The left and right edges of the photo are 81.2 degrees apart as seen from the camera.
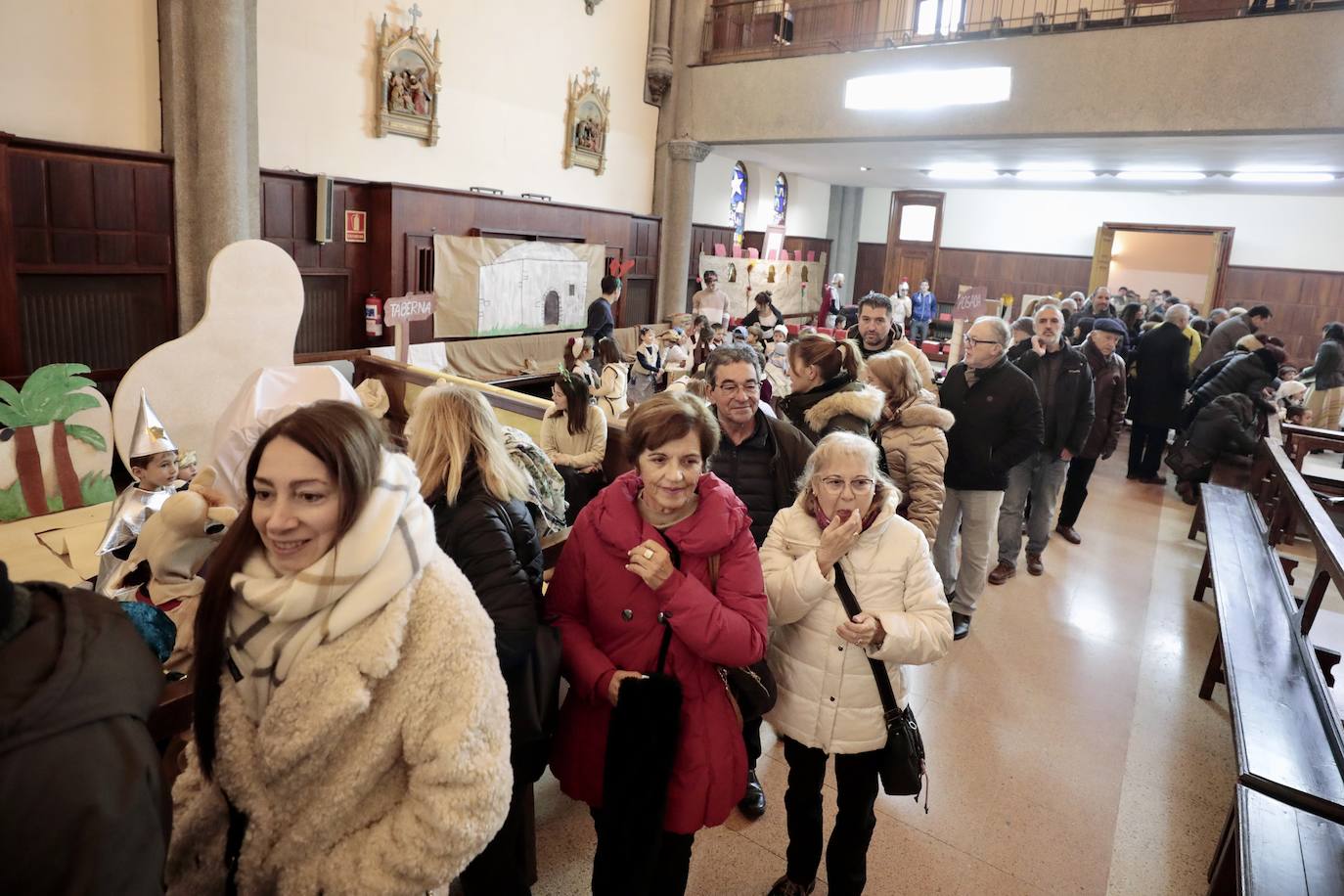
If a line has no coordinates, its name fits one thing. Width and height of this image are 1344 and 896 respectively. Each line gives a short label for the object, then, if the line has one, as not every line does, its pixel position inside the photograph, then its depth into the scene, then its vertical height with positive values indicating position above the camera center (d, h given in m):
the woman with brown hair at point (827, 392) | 3.03 -0.33
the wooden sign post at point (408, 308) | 5.05 -0.21
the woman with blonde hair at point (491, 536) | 1.79 -0.59
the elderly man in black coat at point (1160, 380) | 7.48 -0.46
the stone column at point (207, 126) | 6.22 +1.08
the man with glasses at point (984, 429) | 4.07 -0.56
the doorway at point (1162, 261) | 16.00 +1.48
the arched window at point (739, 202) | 14.84 +1.81
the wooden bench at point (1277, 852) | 2.02 -1.36
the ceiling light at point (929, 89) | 9.22 +2.69
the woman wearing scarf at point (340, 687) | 1.24 -0.66
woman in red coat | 1.83 -0.73
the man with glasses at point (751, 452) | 2.72 -0.52
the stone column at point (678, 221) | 12.00 +1.13
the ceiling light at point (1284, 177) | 11.07 +2.32
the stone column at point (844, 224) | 18.92 +1.98
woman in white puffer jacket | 2.04 -0.80
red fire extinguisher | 8.20 -0.45
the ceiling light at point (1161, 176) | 11.78 +2.35
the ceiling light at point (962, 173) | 13.59 +2.53
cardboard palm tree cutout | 4.02 -1.03
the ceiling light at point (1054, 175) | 12.66 +2.45
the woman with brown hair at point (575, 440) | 4.06 -0.79
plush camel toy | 1.77 -0.66
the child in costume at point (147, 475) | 2.47 -0.71
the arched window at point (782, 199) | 16.31 +2.15
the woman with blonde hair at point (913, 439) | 3.39 -0.55
